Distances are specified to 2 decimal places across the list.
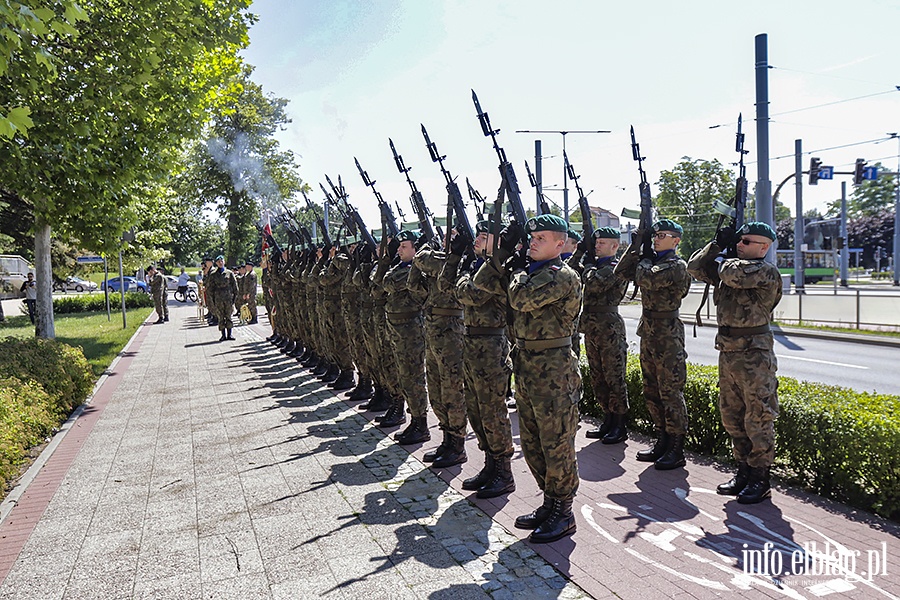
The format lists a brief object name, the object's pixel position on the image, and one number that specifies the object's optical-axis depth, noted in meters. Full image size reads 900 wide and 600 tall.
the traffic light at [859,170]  26.54
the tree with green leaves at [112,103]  9.36
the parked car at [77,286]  54.99
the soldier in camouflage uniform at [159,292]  24.84
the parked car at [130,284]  47.46
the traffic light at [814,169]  23.23
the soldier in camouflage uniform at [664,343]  6.11
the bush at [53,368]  8.63
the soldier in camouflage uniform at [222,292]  18.08
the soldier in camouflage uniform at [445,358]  6.25
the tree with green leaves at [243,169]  39.56
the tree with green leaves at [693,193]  42.75
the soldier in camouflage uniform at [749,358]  5.14
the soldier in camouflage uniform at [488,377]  5.41
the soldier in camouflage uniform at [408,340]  7.16
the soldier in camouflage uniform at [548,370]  4.56
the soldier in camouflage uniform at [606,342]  6.92
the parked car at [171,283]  53.44
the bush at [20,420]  6.30
